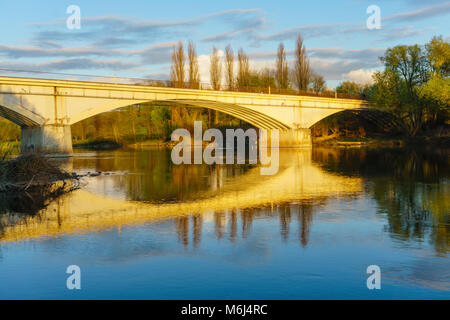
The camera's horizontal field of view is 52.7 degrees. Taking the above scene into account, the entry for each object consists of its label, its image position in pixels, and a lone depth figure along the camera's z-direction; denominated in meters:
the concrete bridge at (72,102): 37.40
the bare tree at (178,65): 64.06
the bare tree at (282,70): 65.75
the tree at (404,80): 57.81
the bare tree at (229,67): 67.50
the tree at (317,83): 79.06
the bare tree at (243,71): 68.00
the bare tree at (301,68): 64.62
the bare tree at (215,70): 66.81
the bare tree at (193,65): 64.44
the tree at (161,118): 79.12
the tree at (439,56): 54.94
